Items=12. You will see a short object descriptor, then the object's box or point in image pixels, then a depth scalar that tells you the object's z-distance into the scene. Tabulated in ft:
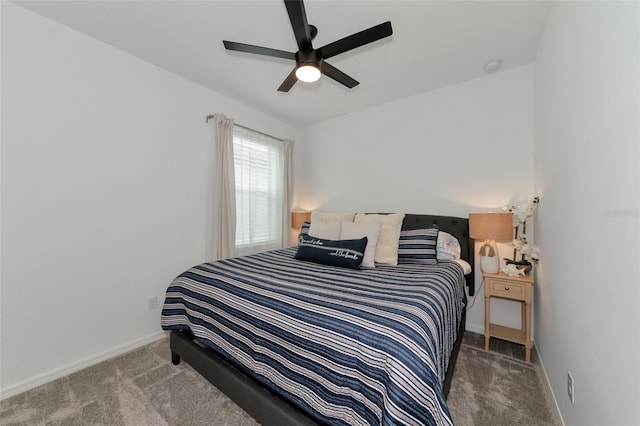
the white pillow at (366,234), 7.23
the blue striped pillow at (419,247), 7.64
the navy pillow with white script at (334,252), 6.94
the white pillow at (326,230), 8.20
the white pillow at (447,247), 8.06
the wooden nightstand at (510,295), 6.73
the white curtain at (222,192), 9.42
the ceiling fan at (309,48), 4.76
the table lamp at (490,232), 7.18
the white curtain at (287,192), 12.26
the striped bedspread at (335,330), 3.10
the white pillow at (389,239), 7.55
